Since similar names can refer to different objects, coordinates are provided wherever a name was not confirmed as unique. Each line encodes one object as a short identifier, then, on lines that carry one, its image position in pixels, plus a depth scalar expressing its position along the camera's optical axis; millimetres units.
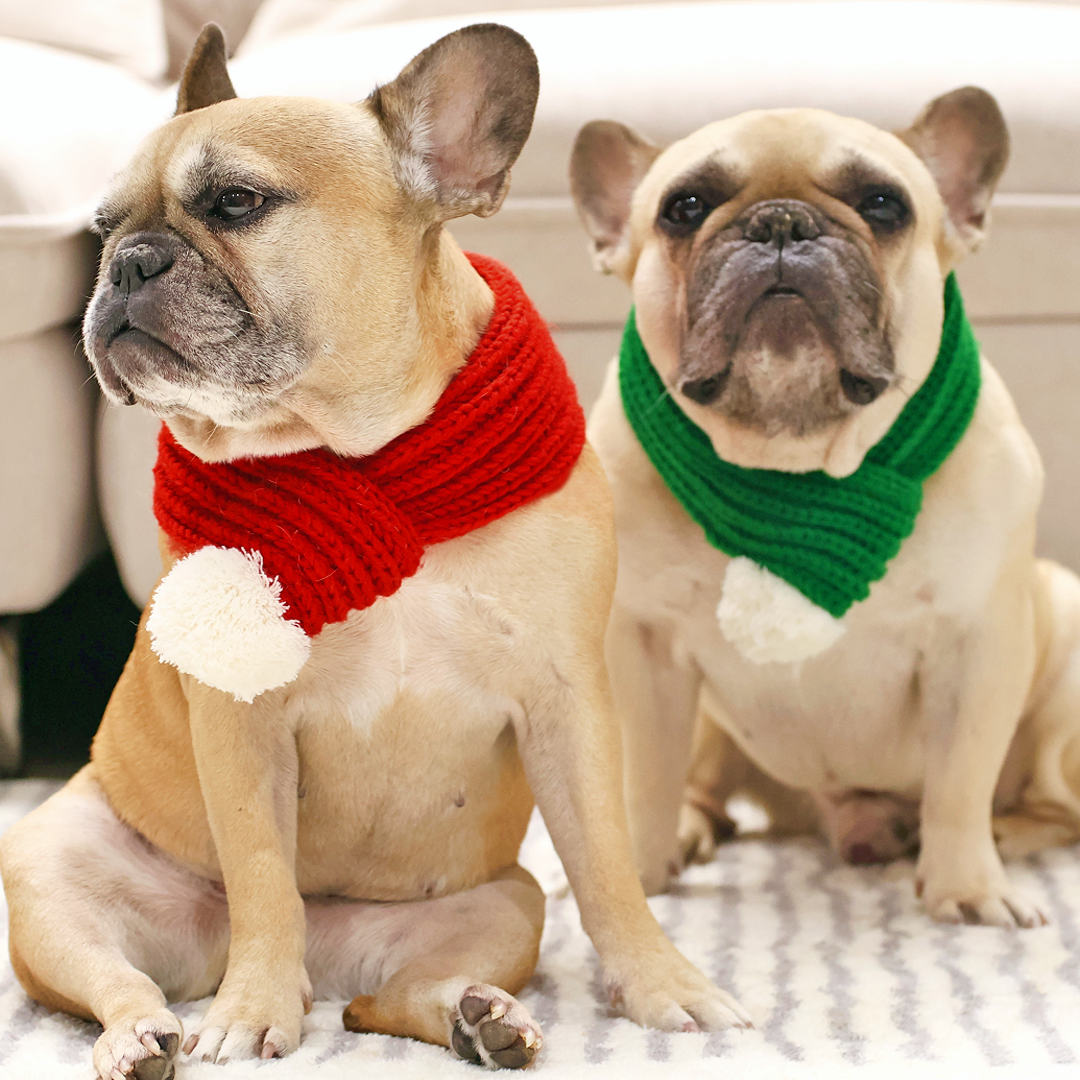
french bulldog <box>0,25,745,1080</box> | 994
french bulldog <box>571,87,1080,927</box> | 1283
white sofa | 1669
